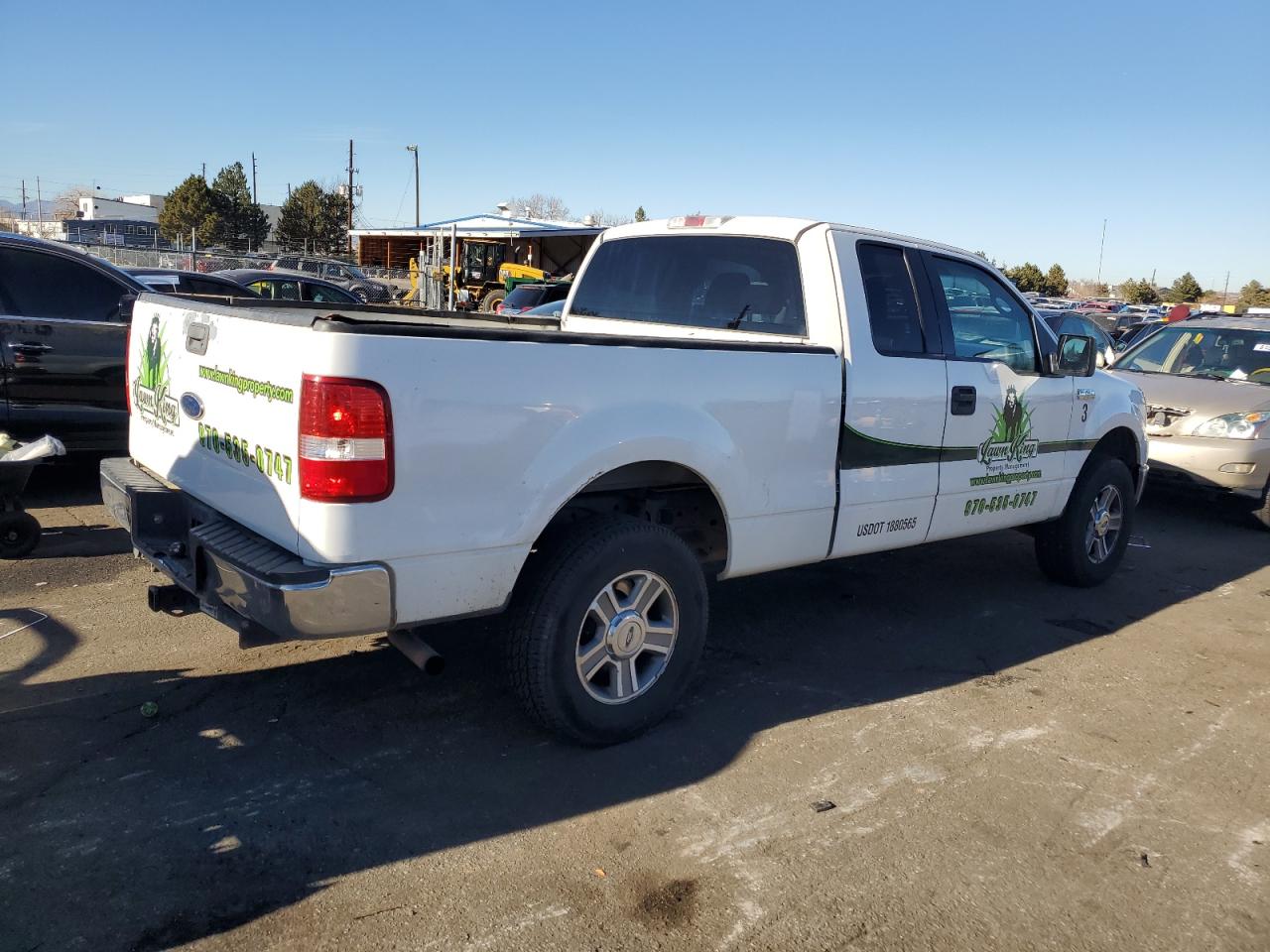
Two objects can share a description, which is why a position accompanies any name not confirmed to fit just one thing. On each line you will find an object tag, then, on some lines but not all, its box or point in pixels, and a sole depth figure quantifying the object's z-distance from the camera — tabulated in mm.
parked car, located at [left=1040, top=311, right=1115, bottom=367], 15181
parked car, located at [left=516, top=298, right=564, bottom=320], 11027
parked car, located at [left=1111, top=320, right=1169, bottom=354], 18833
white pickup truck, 2992
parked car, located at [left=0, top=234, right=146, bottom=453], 6789
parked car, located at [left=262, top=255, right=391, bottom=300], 30791
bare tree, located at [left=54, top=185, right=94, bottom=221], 83775
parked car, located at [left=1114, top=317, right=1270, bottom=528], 8328
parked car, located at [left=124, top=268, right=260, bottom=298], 10055
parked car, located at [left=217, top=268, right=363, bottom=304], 15016
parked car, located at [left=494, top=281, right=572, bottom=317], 20344
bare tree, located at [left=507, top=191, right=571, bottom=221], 103994
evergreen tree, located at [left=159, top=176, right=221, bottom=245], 53688
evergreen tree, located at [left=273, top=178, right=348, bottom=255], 58844
